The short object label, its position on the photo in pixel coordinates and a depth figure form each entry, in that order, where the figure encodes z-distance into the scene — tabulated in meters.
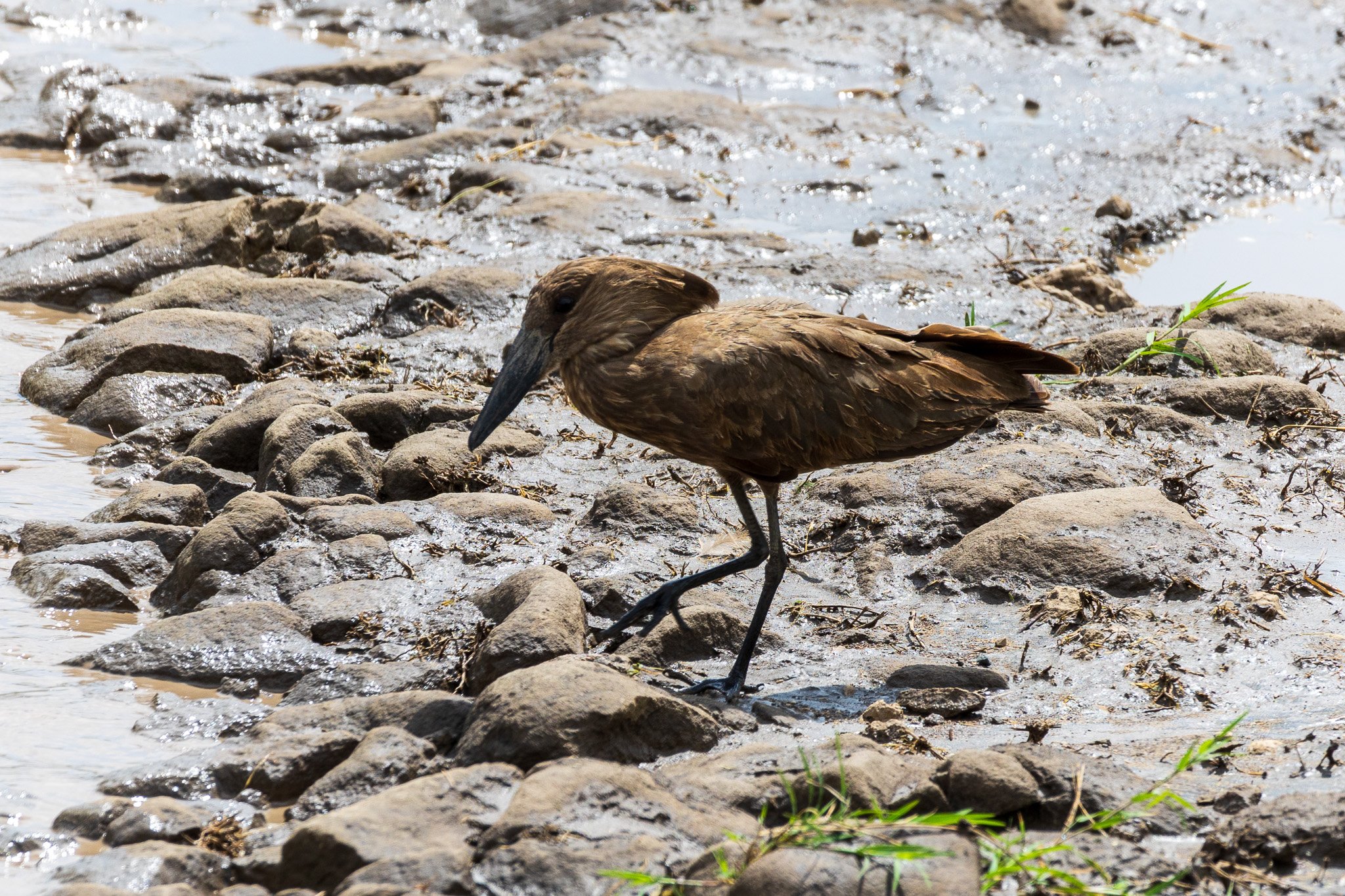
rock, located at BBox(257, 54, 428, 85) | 25.78
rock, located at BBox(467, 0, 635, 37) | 28.52
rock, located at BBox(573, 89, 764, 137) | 22.64
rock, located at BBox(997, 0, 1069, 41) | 27.06
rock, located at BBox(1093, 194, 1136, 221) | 19.61
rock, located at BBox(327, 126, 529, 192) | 21.05
